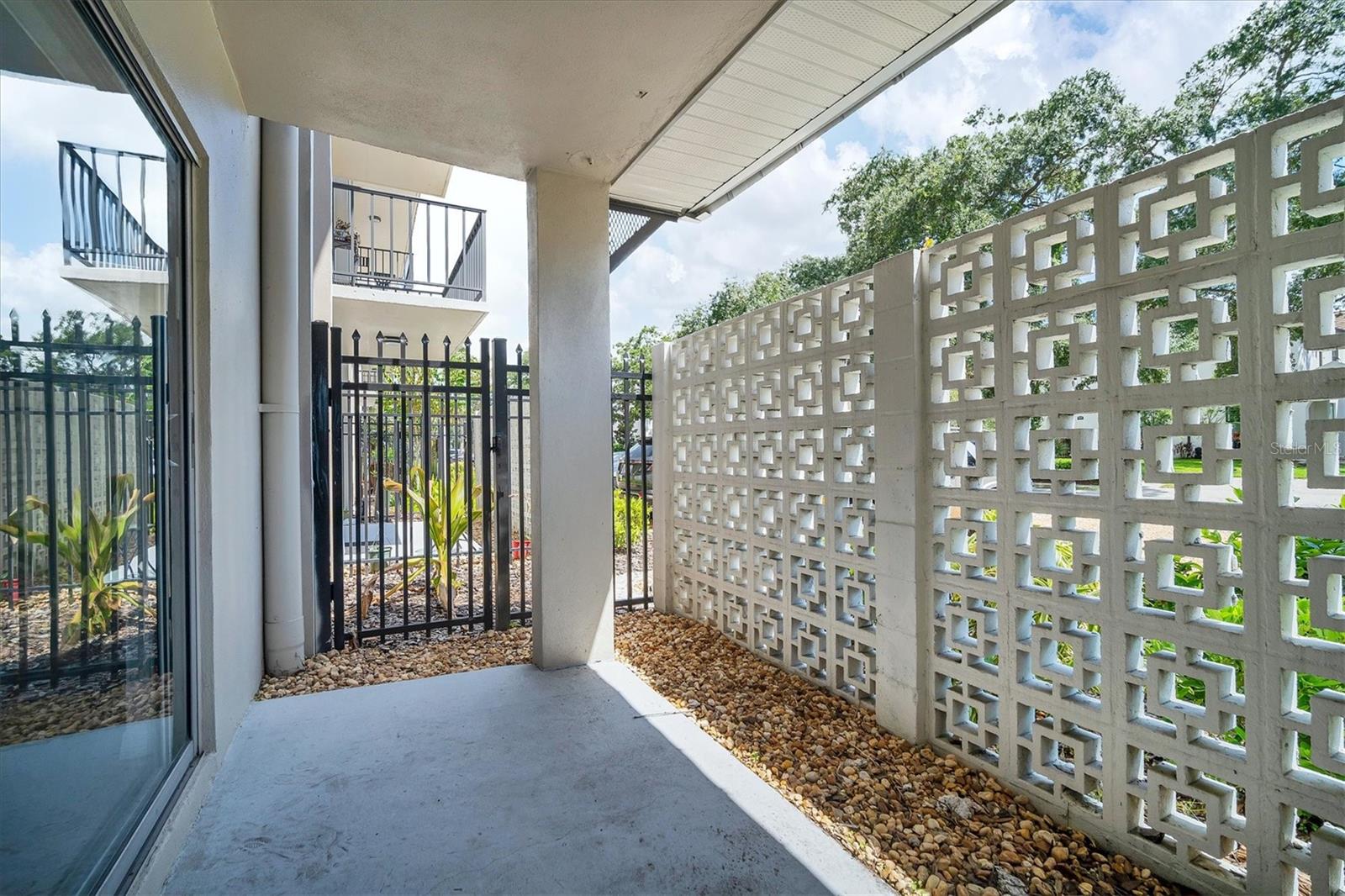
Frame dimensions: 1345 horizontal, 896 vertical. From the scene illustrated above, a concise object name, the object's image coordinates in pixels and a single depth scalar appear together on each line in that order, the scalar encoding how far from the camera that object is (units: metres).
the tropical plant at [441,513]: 4.60
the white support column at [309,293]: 3.83
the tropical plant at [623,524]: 7.71
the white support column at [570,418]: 3.53
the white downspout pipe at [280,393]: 3.43
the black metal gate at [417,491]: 3.95
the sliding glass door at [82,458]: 1.16
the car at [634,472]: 10.50
